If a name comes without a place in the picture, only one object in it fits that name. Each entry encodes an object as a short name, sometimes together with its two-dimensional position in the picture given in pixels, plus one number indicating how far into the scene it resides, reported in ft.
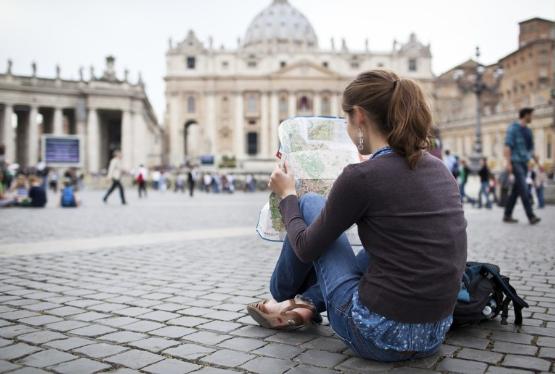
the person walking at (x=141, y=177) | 83.91
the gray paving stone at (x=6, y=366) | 8.23
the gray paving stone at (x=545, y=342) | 9.62
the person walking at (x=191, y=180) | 90.85
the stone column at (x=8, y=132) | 152.56
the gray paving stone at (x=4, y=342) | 9.50
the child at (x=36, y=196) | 52.90
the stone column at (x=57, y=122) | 166.61
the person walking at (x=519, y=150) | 31.07
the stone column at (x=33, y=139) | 160.04
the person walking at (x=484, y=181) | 51.08
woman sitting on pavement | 7.68
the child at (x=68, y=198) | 53.78
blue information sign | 76.69
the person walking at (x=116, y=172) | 59.52
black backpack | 9.88
